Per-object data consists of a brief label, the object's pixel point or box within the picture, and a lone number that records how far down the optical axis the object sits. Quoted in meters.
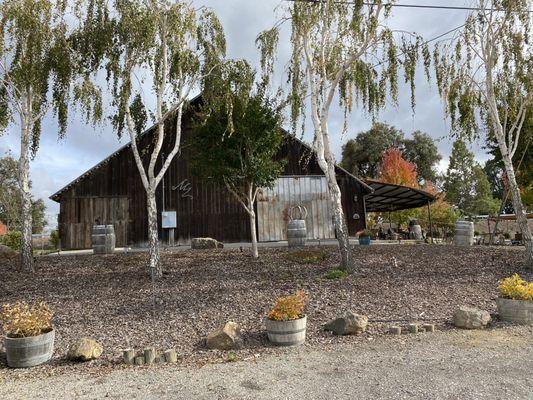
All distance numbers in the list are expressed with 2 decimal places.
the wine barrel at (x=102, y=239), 13.75
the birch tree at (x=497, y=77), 10.23
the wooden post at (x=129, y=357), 5.61
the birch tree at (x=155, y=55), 9.62
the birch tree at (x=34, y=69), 10.12
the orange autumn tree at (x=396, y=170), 34.38
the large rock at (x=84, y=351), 5.76
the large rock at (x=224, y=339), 6.03
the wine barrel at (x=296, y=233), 13.77
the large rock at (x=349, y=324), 6.46
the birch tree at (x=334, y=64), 9.66
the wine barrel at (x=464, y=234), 14.67
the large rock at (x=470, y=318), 6.61
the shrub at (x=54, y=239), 25.23
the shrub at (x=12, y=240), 21.90
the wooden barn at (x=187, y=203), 17.44
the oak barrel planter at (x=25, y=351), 5.67
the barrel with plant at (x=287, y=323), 6.11
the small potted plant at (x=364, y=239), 15.68
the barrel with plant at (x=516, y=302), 6.85
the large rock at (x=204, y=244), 14.28
